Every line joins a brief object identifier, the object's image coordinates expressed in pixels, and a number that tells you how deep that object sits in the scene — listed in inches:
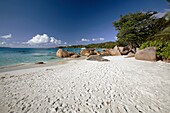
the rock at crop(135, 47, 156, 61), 387.5
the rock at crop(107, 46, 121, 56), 808.9
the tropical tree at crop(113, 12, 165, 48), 756.0
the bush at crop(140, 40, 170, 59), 350.0
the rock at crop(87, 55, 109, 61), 486.6
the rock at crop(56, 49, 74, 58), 888.7
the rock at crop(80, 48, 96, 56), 984.9
